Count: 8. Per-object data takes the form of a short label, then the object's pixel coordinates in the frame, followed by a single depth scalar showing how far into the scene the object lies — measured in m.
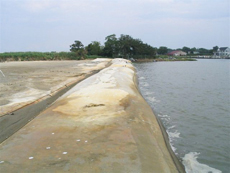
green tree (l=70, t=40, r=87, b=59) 59.83
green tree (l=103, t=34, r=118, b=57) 66.75
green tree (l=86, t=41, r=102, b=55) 69.38
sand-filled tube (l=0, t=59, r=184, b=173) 3.54
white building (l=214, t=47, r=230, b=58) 114.25
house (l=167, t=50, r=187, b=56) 118.94
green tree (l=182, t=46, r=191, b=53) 139.88
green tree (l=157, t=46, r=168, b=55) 118.97
